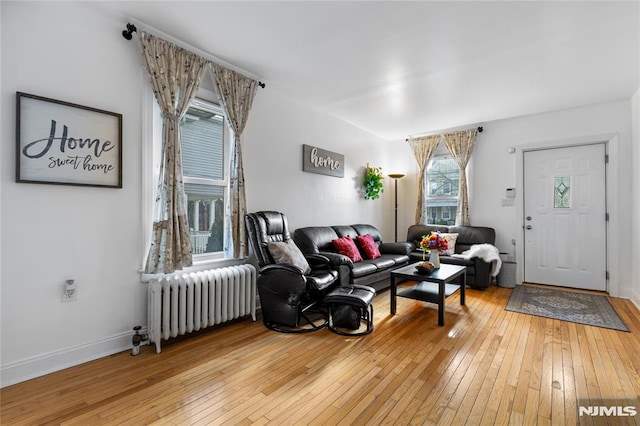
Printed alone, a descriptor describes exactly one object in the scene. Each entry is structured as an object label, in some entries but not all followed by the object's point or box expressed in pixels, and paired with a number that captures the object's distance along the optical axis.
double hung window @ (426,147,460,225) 5.70
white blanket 4.48
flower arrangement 3.61
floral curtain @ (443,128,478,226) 5.36
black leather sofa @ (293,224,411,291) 3.43
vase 3.66
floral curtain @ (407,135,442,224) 5.87
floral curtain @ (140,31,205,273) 2.60
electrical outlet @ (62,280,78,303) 2.23
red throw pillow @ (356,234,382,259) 4.48
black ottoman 2.79
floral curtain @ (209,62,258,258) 3.23
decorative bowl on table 3.44
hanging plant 5.61
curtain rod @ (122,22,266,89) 2.47
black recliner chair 2.93
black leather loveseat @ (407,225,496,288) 4.48
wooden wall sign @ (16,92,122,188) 2.06
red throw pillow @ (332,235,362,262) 4.11
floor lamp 5.84
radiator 2.51
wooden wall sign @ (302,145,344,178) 4.34
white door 4.41
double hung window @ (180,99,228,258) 3.08
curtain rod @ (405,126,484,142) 5.31
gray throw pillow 3.16
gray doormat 3.25
